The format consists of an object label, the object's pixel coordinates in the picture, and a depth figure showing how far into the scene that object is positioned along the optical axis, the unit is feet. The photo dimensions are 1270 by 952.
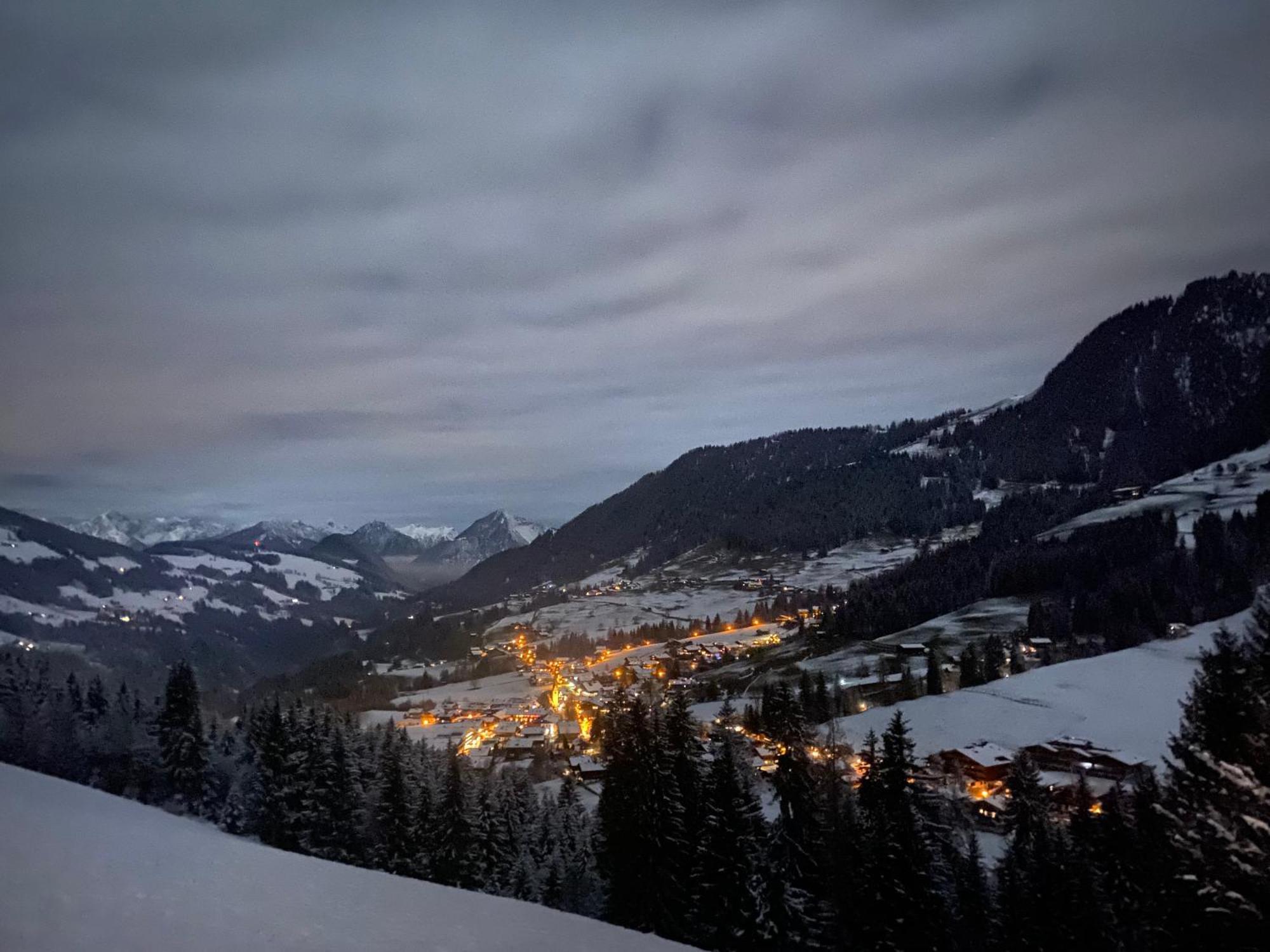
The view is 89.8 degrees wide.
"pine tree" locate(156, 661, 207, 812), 145.18
